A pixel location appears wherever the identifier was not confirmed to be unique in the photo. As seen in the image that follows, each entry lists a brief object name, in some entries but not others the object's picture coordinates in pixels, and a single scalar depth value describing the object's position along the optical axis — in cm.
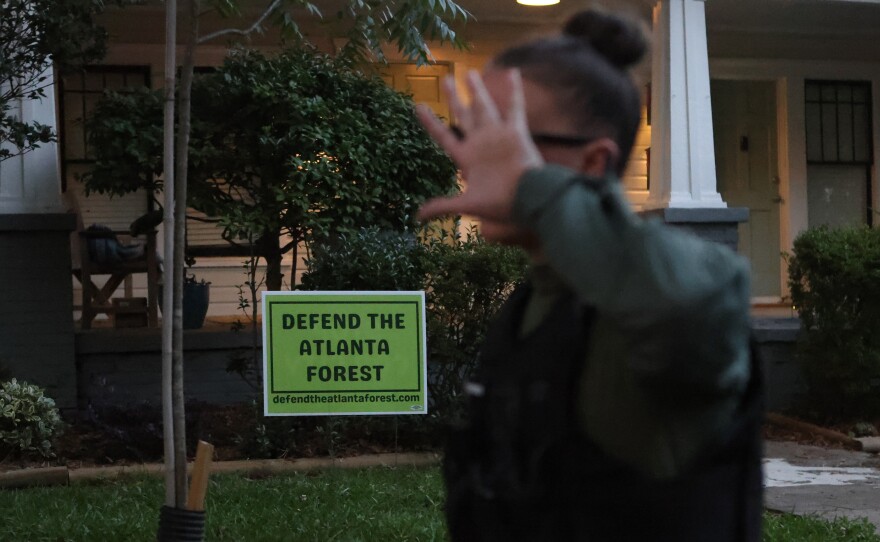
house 871
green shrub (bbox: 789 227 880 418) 782
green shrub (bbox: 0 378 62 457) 658
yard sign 589
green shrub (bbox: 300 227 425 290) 680
